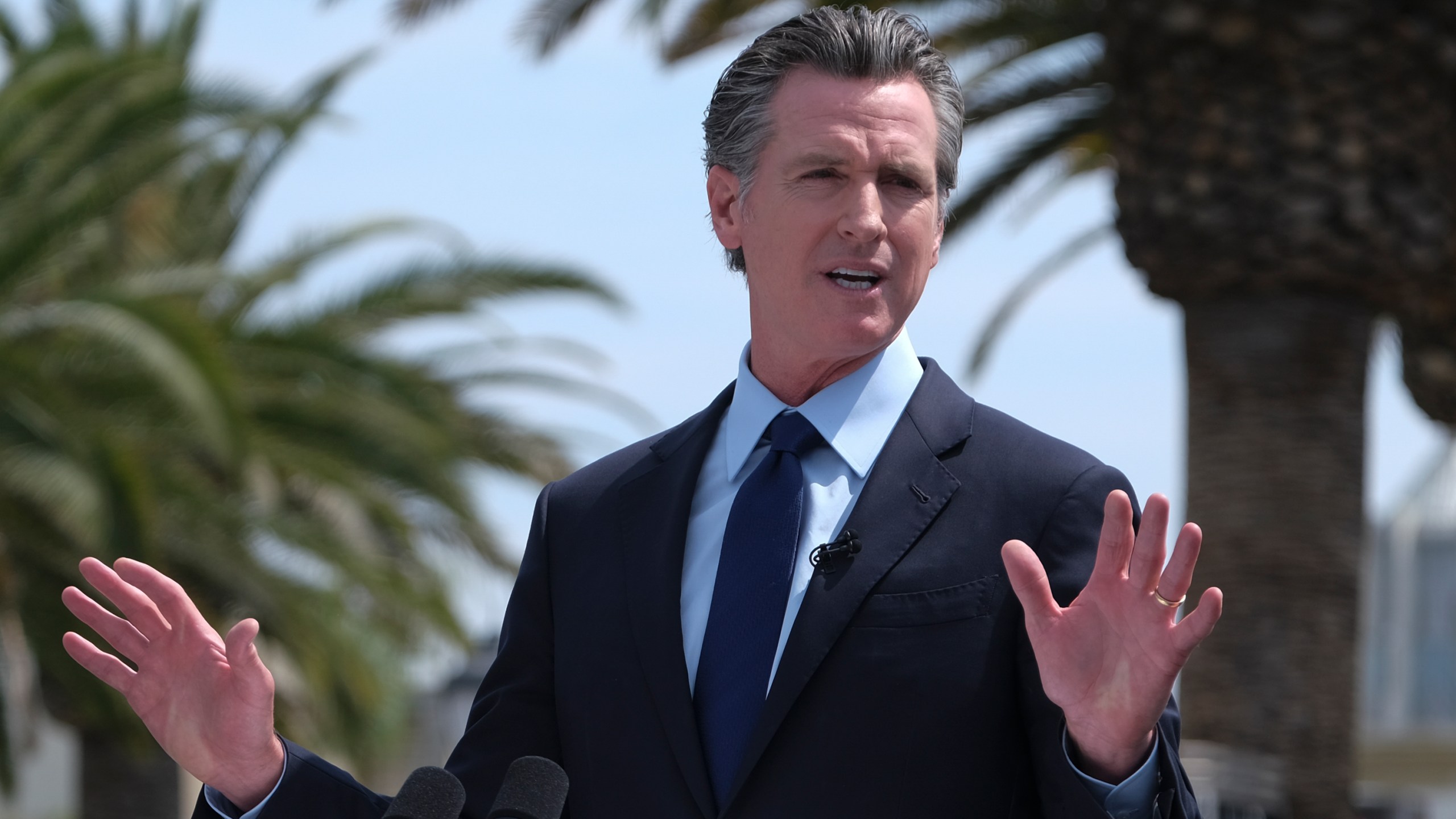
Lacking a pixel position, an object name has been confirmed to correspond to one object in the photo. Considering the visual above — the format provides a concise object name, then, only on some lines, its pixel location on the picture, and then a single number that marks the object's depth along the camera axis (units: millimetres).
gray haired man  4699
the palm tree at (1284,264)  18734
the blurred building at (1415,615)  67500
